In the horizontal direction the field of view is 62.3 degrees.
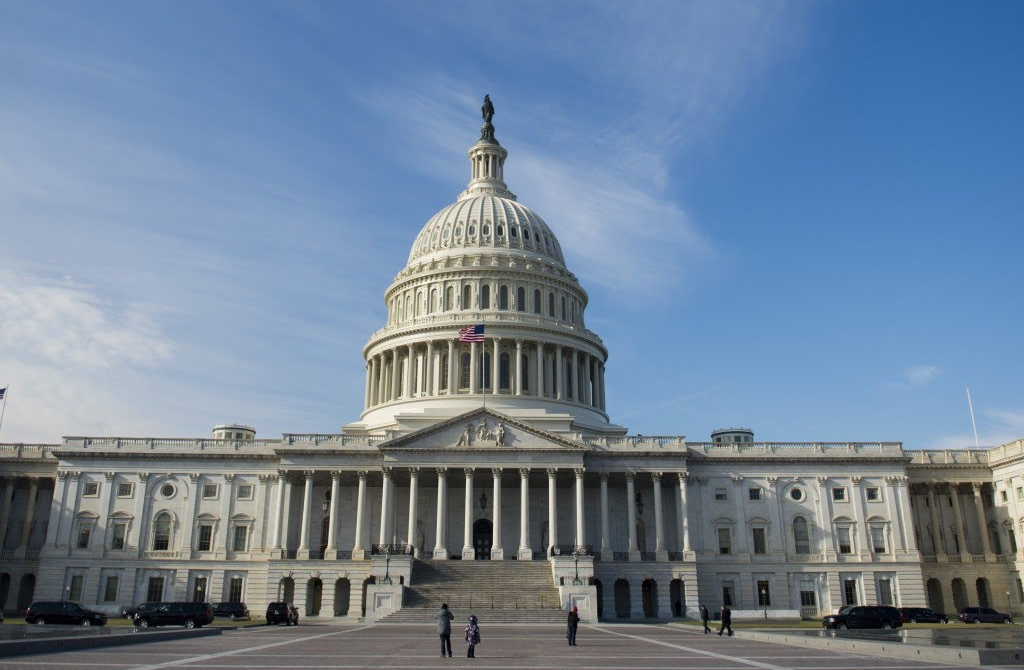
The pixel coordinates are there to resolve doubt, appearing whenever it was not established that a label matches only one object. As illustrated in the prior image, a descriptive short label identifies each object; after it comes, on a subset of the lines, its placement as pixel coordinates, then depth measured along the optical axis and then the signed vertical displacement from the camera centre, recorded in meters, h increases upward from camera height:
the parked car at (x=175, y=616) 47.19 -2.12
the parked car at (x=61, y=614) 48.94 -2.11
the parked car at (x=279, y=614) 51.75 -2.24
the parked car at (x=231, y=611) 58.12 -2.30
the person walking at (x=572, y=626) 33.97 -2.02
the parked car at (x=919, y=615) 58.31 -2.81
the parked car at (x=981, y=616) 61.27 -3.05
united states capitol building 67.81 +4.86
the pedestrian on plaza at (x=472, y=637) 27.53 -1.94
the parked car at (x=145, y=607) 48.25 -1.71
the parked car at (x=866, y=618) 48.94 -2.53
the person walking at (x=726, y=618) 41.01 -2.07
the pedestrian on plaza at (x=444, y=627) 28.05 -1.65
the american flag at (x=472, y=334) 76.19 +20.89
